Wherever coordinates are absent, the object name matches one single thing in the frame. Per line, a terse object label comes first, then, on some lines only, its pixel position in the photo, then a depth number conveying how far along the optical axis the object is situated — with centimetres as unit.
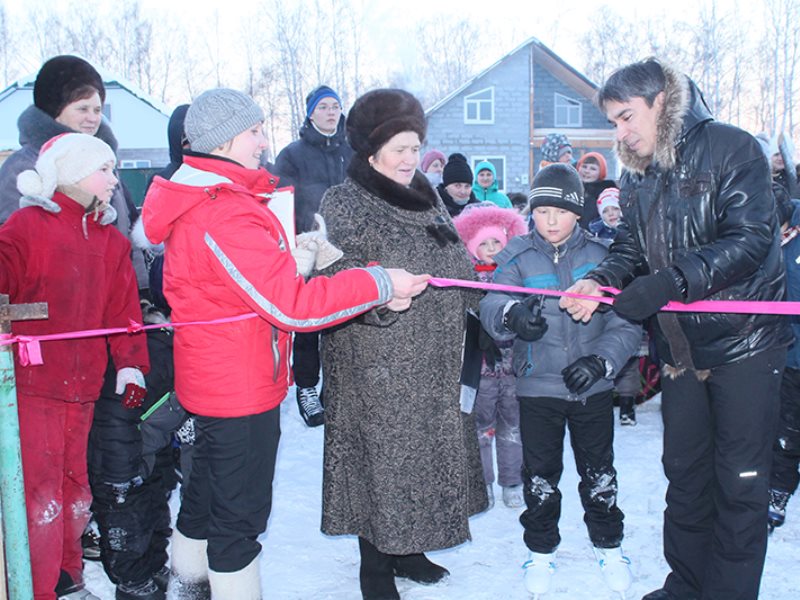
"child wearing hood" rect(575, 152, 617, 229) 643
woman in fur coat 305
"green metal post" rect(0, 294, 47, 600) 236
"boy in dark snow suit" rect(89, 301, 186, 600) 316
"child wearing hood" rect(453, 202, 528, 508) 404
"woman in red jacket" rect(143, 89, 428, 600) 246
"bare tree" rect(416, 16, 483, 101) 4328
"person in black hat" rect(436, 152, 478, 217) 610
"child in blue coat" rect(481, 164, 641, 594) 321
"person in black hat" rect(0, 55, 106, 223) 339
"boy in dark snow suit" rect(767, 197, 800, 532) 387
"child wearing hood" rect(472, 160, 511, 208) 750
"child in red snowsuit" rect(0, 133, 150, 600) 277
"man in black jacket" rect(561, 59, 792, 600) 257
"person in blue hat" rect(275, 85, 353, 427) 571
